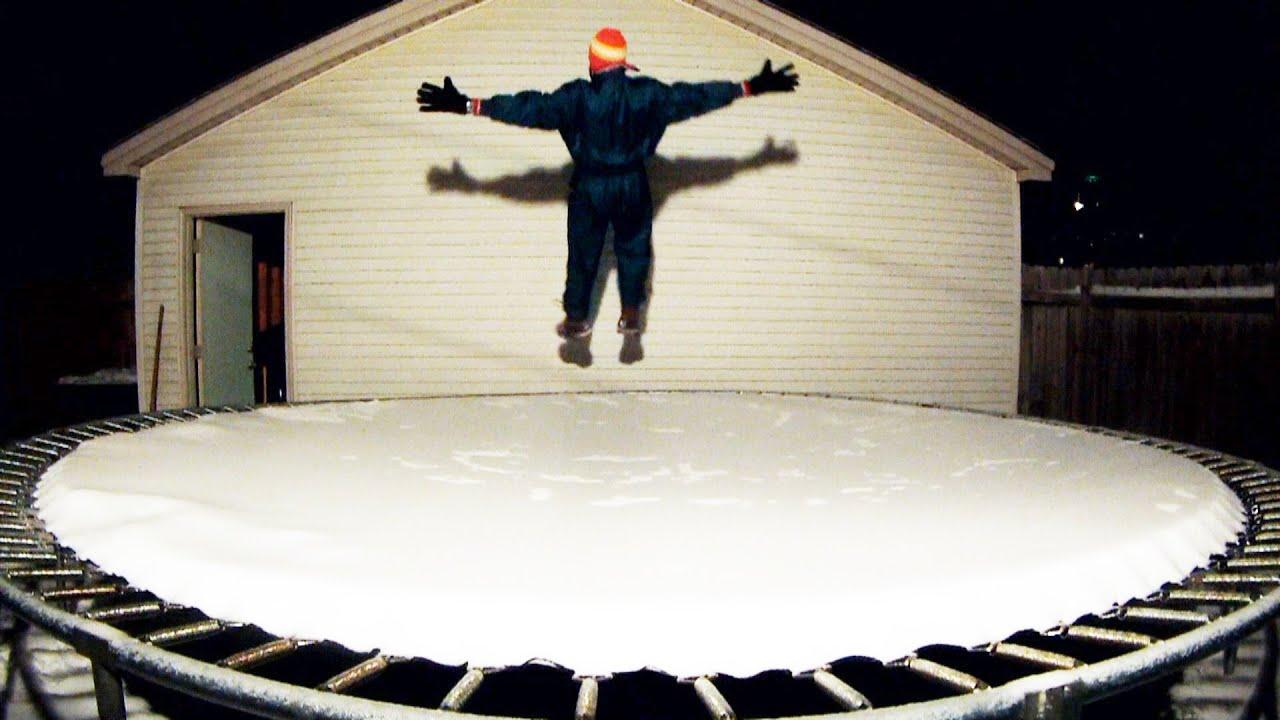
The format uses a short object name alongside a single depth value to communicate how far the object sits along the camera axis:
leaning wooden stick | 5.08
